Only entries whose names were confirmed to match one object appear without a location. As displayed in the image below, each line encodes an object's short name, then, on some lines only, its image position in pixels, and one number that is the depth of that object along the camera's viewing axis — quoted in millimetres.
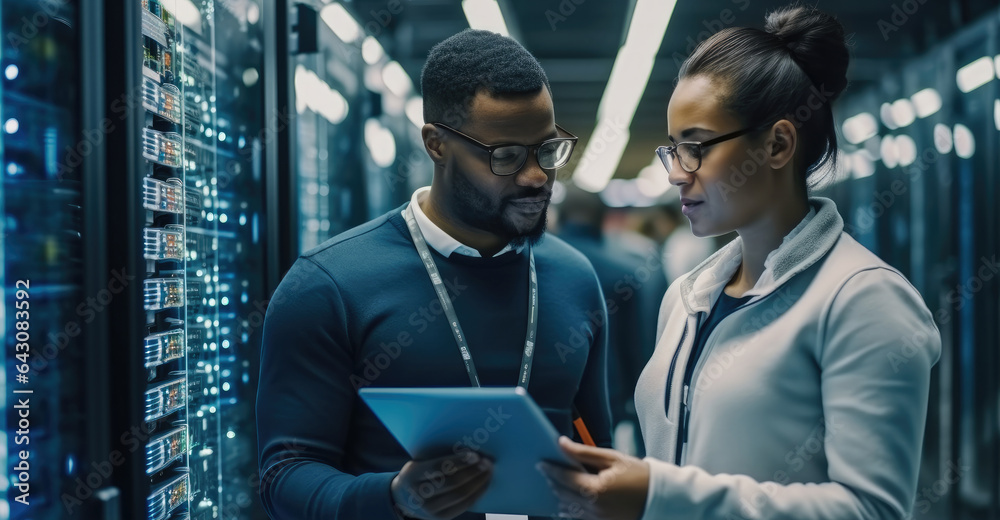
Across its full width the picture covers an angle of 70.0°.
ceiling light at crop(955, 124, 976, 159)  4500
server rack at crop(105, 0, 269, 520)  1457
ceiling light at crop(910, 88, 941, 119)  4942
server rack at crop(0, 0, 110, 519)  1258
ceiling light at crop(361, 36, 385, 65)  4455
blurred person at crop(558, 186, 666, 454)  3996
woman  1078
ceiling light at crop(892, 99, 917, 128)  5539
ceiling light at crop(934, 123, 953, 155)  4613
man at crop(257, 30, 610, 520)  1448
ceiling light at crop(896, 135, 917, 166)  5500
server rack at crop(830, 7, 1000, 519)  4297
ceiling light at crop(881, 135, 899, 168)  5836
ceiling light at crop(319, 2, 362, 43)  3530
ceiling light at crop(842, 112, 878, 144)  6469
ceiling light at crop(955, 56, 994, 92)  4300
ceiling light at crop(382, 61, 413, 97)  5191
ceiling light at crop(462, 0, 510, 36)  4020
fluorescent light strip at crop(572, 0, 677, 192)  4098
